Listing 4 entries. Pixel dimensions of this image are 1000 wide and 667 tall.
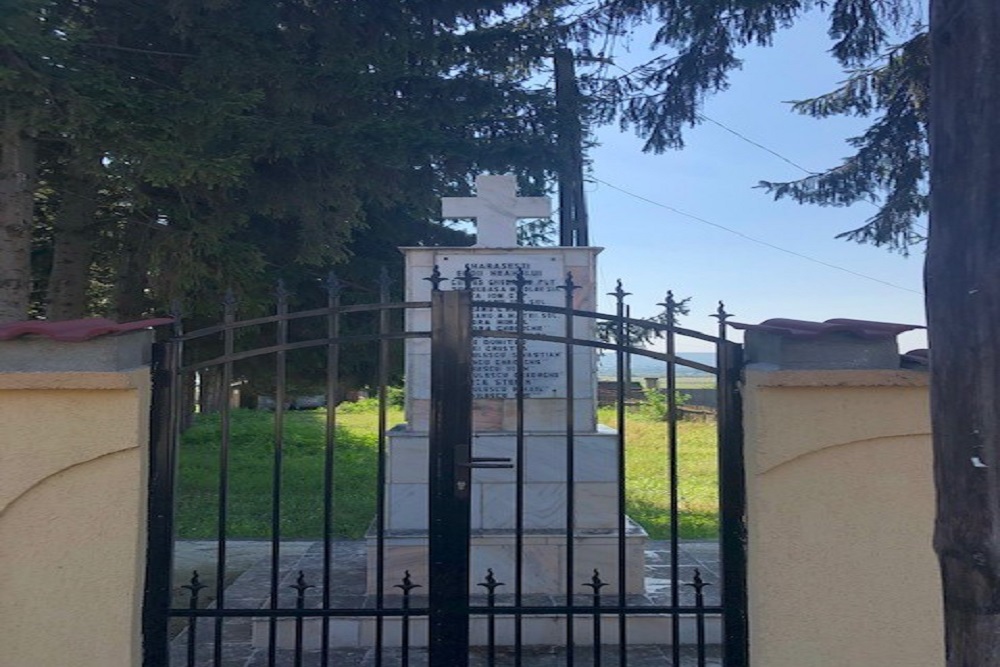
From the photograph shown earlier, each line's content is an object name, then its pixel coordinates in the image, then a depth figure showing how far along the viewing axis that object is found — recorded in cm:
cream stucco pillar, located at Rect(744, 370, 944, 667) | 327
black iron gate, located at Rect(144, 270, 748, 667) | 331
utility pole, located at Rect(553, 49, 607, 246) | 769
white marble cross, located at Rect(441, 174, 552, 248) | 584
